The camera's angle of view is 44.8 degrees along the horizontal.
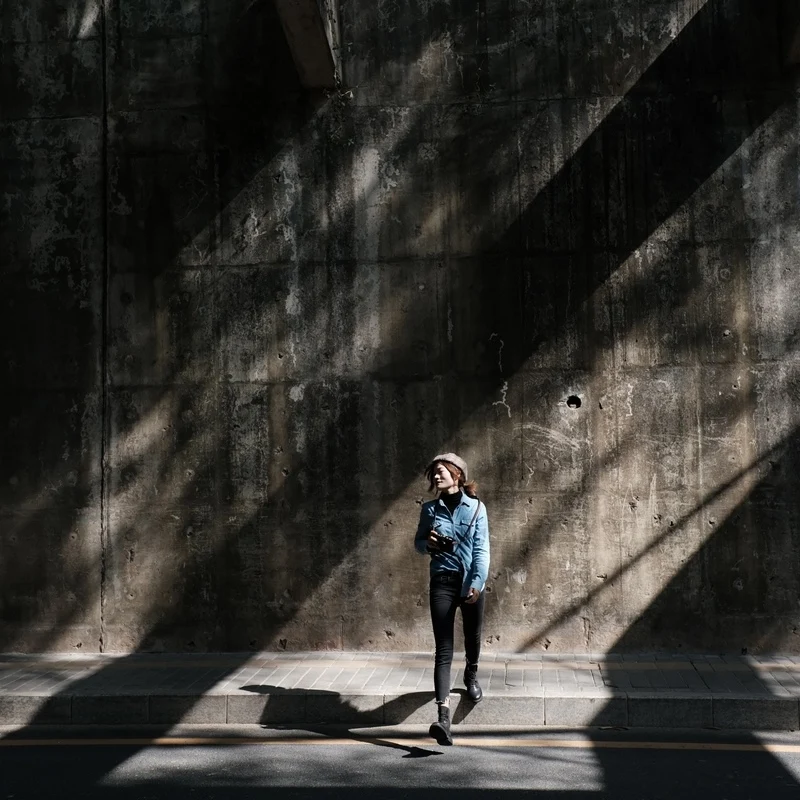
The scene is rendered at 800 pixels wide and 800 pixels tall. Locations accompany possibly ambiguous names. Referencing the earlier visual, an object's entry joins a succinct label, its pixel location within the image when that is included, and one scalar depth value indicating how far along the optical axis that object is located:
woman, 6.72
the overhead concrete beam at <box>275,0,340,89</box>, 8.46
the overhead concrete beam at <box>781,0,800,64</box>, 8.53
